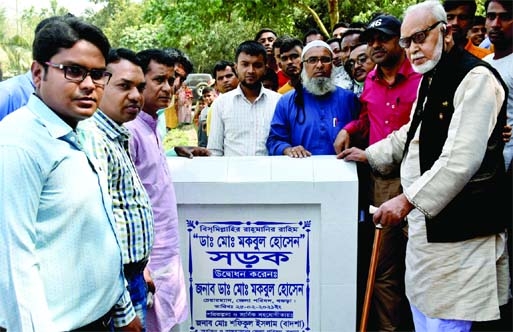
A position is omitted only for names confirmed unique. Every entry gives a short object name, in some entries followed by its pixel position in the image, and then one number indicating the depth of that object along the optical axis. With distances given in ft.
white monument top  9.71
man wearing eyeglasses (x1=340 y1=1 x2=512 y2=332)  8.10
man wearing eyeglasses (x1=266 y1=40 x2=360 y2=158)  11.69
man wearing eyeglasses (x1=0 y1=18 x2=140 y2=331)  5.32
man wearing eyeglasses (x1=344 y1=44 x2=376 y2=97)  13.62
